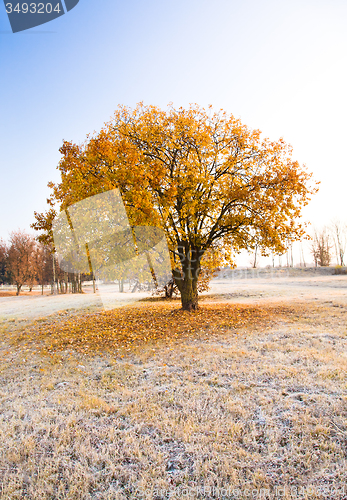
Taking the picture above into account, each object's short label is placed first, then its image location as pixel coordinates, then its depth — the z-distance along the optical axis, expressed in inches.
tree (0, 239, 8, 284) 1927.9
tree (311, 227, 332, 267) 2246.6
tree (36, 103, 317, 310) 452.4
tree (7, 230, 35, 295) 1633.9
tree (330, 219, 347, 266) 2252.7
